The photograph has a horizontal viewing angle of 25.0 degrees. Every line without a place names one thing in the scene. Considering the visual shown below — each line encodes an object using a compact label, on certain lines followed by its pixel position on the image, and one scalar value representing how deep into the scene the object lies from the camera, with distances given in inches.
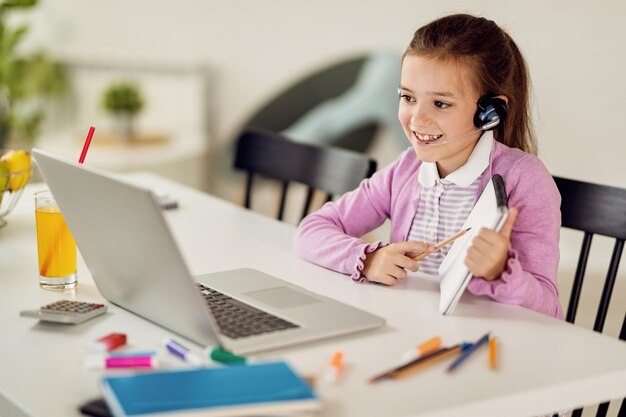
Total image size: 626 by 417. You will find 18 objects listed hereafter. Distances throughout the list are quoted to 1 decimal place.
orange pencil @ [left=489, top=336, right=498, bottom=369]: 57.2
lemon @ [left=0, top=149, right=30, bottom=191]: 77.4
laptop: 55.9
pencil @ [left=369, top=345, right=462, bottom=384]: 55.3
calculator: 61.0
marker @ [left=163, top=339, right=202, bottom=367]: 55.8
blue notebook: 49.7
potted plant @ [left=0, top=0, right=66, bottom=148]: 172.9
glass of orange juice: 66.3
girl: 67.1
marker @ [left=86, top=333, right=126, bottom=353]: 57.2
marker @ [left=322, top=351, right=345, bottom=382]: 54.9
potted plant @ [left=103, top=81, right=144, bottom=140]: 165.8
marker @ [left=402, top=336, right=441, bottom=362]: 57.1
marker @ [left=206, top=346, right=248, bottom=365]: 55.3
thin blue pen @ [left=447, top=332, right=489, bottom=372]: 56.6
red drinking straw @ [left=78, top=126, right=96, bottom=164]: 63.5
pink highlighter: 55.6
